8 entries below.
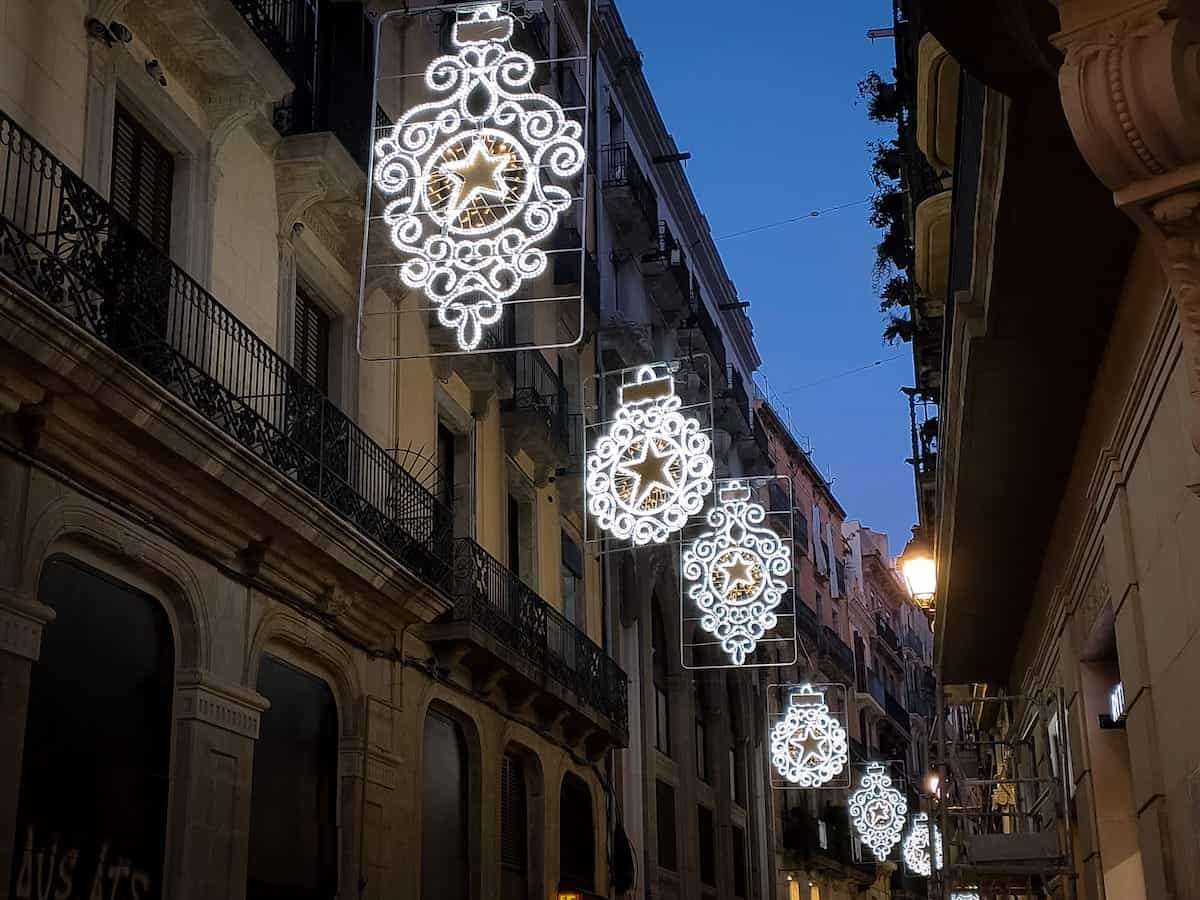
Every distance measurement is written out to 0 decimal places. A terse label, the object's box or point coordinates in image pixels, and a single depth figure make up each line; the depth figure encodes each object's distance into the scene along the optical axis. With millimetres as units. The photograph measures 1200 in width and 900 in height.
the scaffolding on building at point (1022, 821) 13375
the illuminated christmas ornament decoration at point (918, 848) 41869
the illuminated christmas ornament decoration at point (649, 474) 16453
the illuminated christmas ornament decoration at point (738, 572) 20172
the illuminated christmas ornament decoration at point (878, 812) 35219
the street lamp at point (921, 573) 18531
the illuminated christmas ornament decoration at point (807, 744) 27094
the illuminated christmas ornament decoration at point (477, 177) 11617
